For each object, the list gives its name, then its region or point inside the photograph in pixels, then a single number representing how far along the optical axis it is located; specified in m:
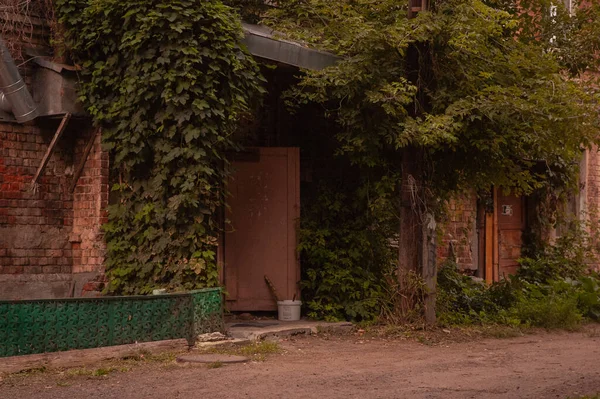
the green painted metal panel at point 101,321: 8.14
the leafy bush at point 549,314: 12.31
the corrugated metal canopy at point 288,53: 11.23
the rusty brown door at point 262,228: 11.97
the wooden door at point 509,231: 17.06
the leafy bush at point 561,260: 16.05
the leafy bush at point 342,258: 11.97
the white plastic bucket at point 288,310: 11.77
